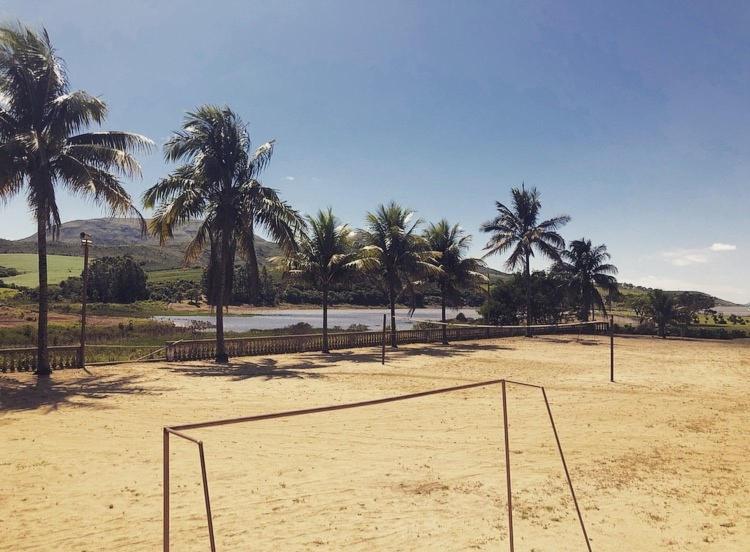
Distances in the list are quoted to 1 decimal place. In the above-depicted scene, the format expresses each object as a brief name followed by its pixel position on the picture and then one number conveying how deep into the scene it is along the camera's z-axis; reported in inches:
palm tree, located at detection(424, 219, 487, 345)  1219.9
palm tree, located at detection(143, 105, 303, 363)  781.9
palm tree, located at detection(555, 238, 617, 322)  1563.7
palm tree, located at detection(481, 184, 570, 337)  1444.4
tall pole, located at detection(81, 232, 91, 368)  655.1
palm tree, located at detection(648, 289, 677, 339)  1501.0
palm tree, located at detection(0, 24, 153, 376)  579.8
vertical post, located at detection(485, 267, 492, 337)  1487.5
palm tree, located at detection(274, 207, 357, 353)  967.0
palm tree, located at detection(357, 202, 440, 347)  1066.1
